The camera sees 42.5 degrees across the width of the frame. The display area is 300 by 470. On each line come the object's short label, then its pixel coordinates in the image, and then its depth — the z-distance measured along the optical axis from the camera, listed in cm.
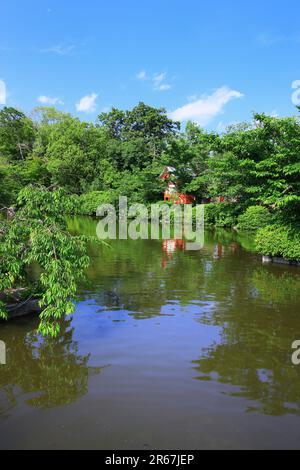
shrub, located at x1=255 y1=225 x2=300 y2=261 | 1639
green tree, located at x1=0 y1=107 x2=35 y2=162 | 5664
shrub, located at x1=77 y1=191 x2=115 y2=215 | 4817
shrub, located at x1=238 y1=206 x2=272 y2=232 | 3103
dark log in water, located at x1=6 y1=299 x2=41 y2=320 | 951
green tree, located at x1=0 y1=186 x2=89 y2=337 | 771
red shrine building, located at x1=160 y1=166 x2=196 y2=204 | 4250
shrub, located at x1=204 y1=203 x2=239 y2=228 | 3534
